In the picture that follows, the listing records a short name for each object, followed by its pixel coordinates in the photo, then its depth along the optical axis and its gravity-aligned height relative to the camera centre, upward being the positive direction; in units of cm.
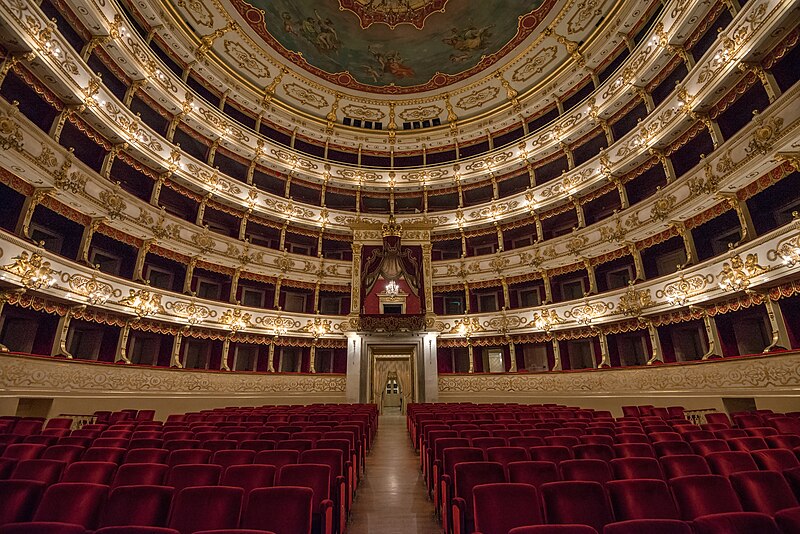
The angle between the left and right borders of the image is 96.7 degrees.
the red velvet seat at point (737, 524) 192 -76
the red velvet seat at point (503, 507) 251 -88
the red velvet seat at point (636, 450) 383 -75
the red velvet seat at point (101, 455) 370 -76
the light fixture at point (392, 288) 1750 +424
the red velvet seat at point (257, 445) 423 -75
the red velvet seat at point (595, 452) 387 -78
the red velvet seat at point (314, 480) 318 -87
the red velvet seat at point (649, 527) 184 -74
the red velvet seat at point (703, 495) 260 -83
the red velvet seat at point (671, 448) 388 -73
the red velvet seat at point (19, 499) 245 -80
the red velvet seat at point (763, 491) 262 -81
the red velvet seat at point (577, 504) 252 -86
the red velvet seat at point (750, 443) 401 -70
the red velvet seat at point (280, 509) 249 -89
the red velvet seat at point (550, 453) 378 -77
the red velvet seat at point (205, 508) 241 -86
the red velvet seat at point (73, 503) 245 -84
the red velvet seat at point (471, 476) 317 -84
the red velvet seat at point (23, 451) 375 -74
